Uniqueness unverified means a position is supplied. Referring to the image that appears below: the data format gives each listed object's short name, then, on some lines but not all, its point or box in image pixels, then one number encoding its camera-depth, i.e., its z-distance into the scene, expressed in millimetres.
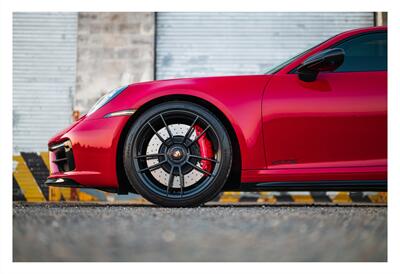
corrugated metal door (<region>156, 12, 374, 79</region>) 10102
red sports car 3471
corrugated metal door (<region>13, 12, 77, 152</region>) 10164
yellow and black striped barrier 9298
